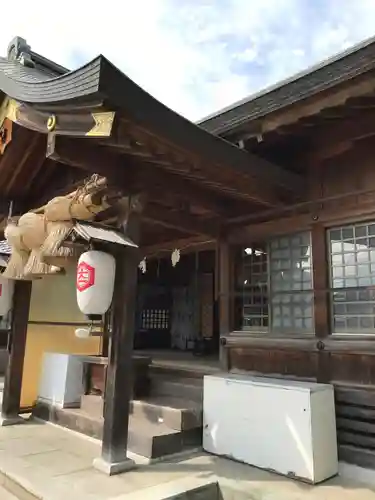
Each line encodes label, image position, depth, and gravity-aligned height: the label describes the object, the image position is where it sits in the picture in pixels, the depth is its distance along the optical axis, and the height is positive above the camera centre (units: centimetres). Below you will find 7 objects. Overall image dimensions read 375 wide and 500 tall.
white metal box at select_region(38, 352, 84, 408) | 566 -88
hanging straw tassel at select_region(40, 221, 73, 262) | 437 +87
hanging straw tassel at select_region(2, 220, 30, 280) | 541 +84
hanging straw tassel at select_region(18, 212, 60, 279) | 506 +100
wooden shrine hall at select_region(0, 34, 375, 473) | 328 +123
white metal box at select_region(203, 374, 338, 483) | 358 -96
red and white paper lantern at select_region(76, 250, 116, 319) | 371 +35
